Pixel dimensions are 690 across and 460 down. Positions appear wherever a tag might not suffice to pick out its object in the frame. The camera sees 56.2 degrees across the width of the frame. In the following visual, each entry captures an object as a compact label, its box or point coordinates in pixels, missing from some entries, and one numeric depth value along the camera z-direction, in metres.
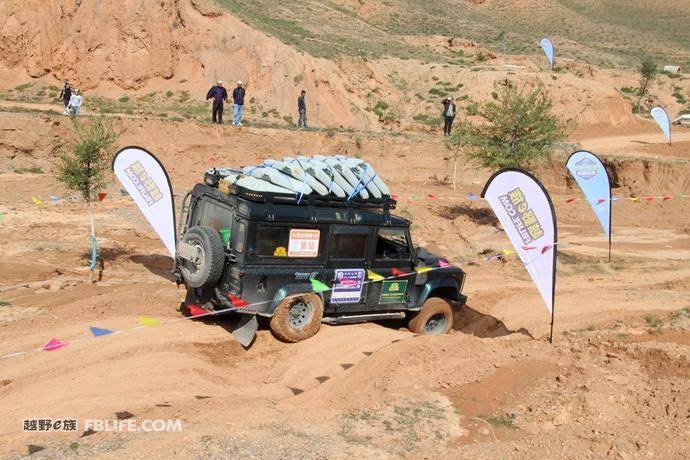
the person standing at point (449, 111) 26.58
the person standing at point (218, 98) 23.65
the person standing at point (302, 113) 26.27
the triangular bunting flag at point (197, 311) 9.09
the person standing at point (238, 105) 23.91
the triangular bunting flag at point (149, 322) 8.16
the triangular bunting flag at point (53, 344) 7.20
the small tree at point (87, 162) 12.12
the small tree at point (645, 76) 46.22
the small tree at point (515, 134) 18.64
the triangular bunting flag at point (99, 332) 7.65
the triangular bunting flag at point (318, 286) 9.04
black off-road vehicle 8.64
